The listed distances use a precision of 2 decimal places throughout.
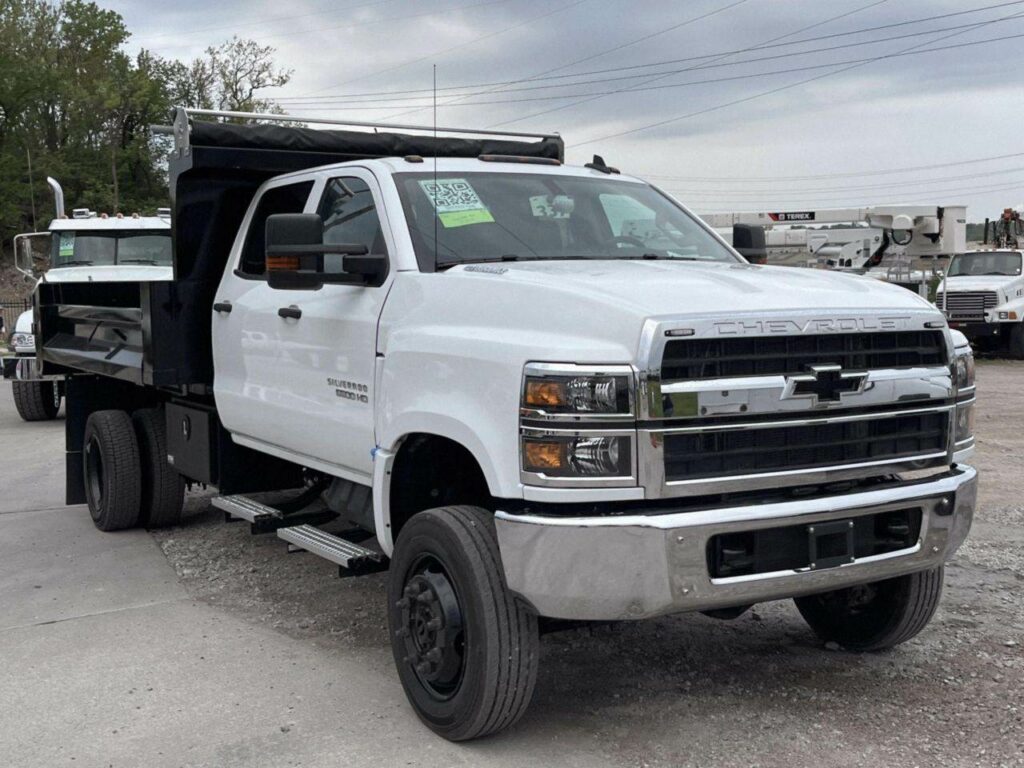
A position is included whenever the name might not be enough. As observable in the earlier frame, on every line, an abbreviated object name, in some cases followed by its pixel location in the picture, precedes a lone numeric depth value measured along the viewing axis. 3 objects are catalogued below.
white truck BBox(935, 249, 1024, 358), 22.86
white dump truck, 3.61
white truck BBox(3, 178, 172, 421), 12.83
